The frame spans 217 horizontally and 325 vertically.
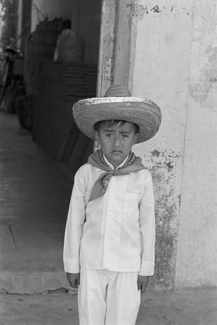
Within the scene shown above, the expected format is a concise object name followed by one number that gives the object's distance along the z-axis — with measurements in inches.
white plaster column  167.2
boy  121.5
